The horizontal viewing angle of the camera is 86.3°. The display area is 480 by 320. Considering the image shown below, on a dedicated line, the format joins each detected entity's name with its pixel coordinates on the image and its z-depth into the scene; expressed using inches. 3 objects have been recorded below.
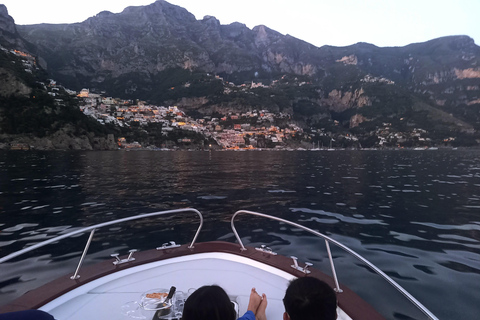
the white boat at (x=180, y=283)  115.7
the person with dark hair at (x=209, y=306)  67.1
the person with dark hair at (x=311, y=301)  73.7
